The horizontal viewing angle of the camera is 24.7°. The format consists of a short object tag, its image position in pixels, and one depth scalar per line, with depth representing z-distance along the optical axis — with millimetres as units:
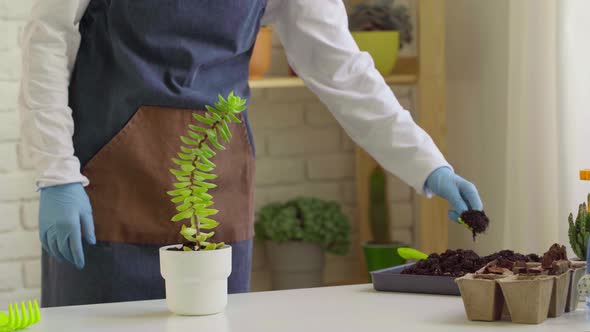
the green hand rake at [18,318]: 1944
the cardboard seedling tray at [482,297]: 1947
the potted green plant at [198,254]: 1969
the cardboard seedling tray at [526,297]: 1927
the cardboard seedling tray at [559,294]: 1967
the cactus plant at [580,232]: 2124
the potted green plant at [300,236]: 3915
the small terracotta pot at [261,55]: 3753
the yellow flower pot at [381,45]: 3769
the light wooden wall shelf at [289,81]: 3681
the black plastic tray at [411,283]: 2176
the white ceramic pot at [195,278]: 2013
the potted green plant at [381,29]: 3779
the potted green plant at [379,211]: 4029
